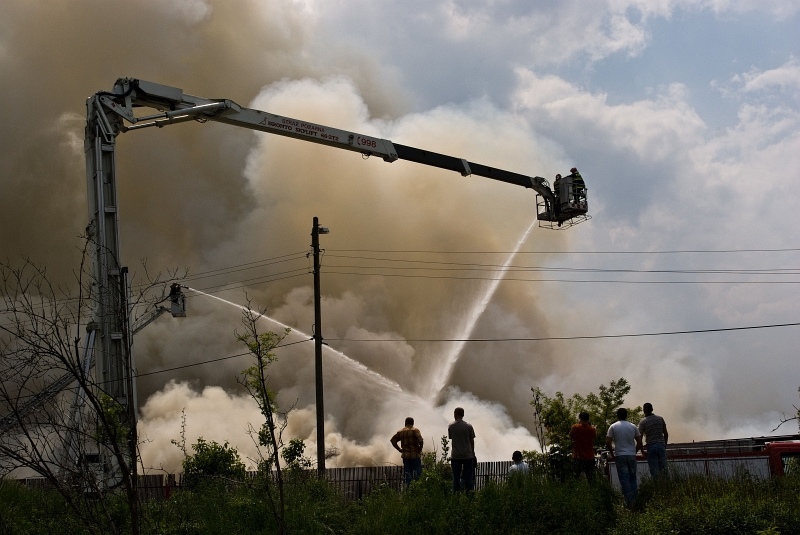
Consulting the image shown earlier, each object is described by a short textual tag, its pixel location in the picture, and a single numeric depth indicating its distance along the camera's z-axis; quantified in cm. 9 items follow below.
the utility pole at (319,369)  2730
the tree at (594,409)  3152
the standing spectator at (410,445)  1698
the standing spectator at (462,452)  1584
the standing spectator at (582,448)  1600
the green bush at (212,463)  1939
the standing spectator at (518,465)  1648
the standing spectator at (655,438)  1584
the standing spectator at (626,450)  1521
